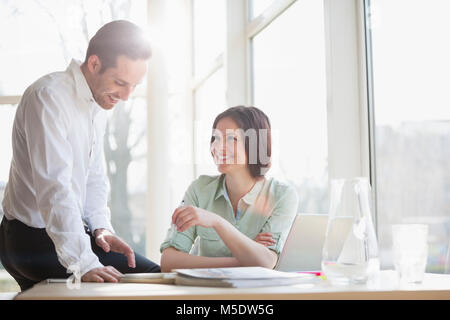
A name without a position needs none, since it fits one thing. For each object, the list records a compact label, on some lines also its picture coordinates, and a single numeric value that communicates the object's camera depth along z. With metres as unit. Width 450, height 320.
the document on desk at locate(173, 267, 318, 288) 2.44
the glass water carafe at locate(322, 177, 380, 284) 2.48
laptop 3.36
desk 2.31
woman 3.51
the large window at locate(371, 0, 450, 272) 3.60
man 3.29
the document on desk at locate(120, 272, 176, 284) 2.55
